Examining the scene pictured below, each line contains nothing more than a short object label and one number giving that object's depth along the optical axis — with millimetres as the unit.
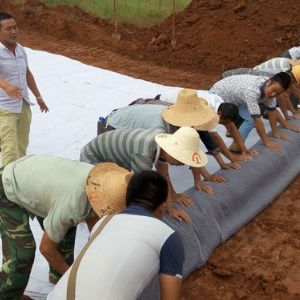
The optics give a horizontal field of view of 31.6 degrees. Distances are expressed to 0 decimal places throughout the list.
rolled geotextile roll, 3705
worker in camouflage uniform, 2639
